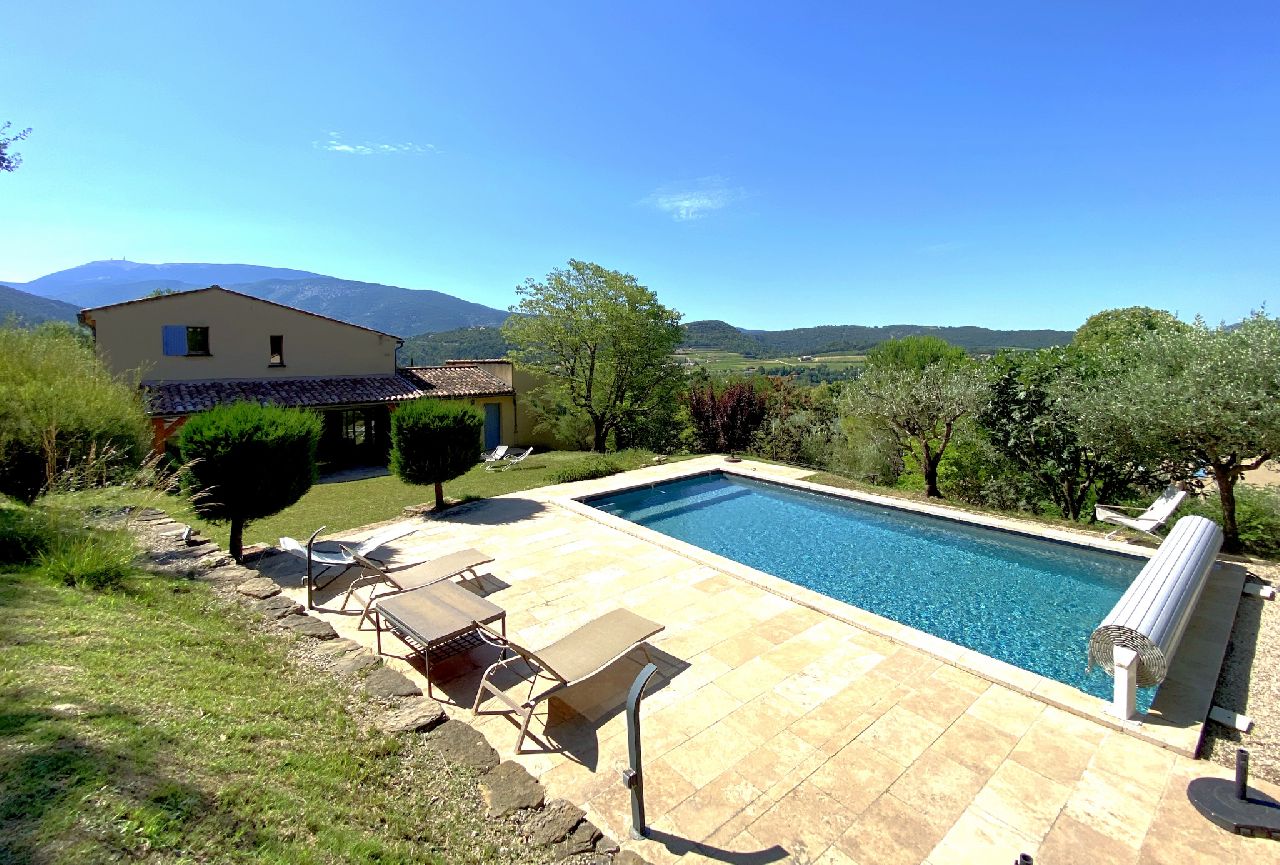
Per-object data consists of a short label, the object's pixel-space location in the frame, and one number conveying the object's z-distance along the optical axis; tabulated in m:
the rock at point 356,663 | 4.44
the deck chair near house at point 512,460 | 17.92
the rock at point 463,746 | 3.58
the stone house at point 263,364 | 15.88
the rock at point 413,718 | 3.78
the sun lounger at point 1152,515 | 9.18
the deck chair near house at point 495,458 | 18.04
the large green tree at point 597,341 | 21.66
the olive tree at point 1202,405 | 7.98
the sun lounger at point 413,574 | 6.62
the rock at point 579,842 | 3.02
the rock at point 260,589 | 5.73
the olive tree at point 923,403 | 13.10
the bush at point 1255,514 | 8.98
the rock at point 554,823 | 3.08
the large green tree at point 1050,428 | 12.32
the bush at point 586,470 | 15.19
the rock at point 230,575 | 6.14
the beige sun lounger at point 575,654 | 4.47
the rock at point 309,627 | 5.00
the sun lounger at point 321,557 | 7.14
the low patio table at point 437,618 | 5.10
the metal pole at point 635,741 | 3.27
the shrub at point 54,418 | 7.29
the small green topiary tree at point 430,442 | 11.41
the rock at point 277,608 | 5.31
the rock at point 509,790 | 3.25
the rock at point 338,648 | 4.73
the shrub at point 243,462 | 7.84
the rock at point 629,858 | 2.94
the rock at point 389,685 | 4.18
